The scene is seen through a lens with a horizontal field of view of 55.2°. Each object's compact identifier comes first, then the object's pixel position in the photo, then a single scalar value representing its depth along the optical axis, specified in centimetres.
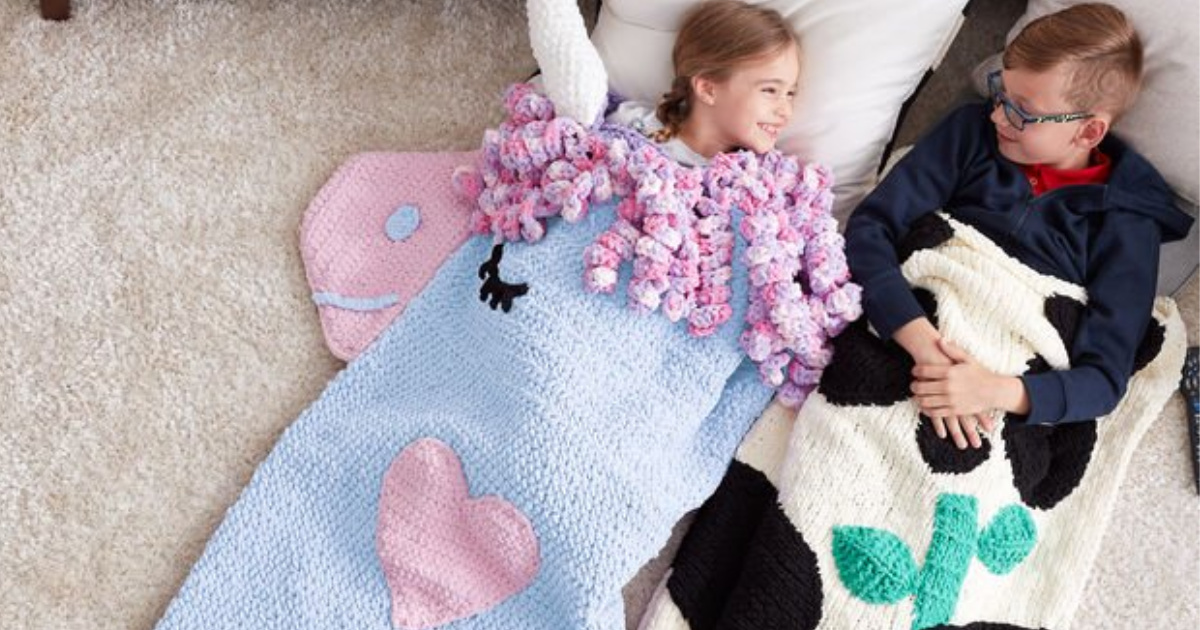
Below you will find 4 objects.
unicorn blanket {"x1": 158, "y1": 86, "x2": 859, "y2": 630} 115
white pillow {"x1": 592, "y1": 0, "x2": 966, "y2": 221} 130
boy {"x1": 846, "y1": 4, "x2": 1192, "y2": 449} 117
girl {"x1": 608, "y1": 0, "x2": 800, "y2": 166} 126
